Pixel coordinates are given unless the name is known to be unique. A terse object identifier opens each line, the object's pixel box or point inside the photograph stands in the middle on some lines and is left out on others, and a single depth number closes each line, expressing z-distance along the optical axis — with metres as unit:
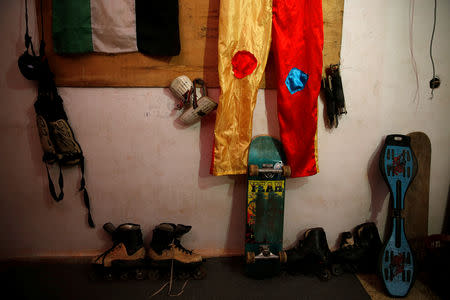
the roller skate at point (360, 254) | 1.59
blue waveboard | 1.44
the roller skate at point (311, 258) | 1.57
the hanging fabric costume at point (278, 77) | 1.40
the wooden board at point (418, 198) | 1.69
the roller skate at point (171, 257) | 1.49
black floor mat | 1.40
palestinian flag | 1.43
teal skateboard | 1.54
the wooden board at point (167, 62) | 1.51
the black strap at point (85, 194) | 1.62
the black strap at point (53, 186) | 1.59
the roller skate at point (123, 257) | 1.48
